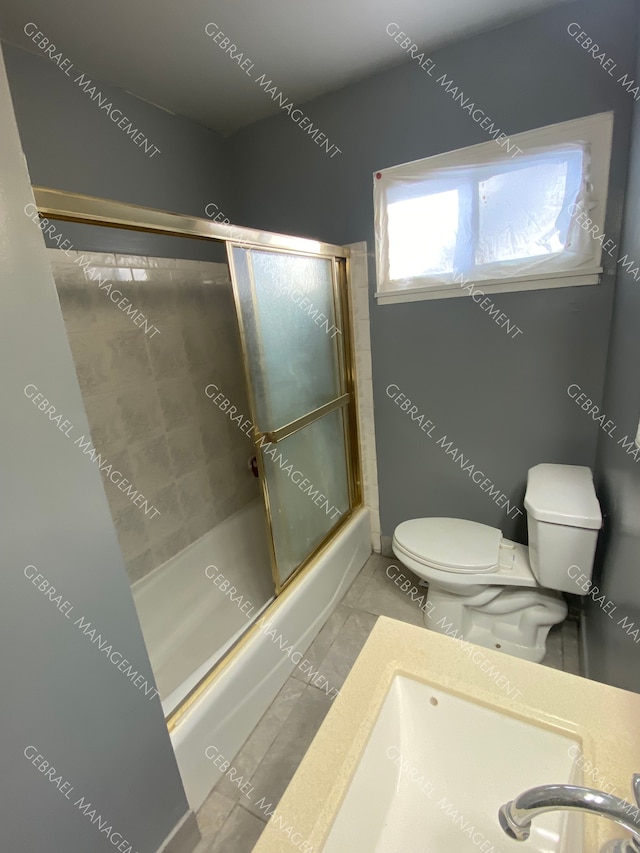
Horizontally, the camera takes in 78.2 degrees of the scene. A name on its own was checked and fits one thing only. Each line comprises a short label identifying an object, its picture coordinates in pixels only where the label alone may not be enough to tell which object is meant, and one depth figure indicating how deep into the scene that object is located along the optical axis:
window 1.43
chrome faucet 0.43
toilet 1.42
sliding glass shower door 1.50
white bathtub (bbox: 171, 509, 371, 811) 1.18
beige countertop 0.58
